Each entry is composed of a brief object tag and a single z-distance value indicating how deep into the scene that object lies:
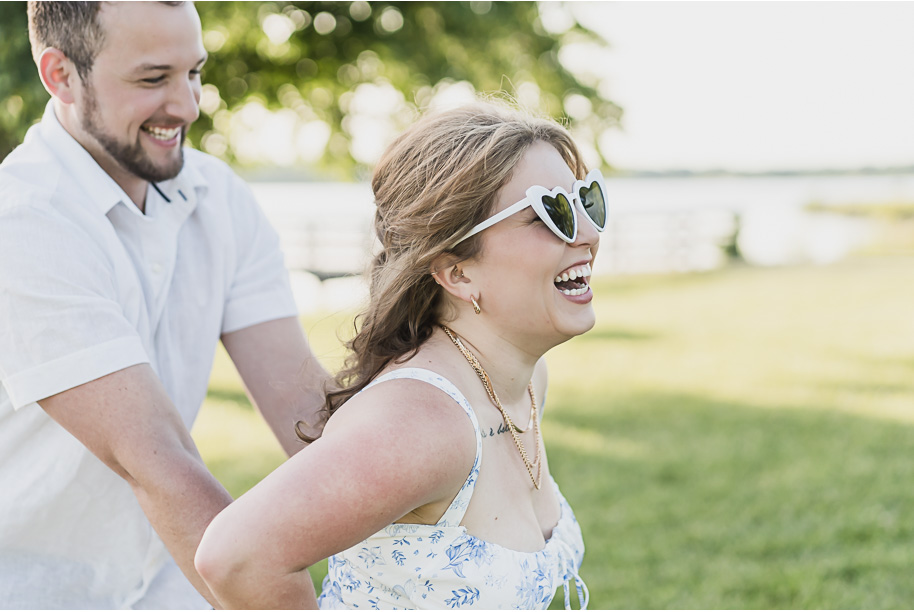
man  2.06
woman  1.68
